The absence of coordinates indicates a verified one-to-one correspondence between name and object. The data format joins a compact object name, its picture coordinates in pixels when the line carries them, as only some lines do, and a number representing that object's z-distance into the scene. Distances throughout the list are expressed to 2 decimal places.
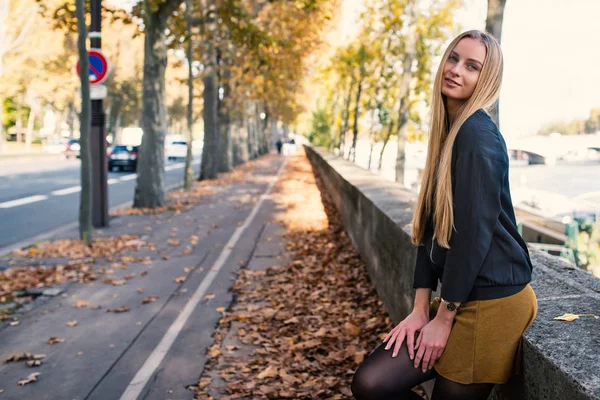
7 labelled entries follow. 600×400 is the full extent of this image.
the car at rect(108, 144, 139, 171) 36.53
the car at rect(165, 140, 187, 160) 52.97
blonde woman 2.26
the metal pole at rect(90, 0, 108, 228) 13.22
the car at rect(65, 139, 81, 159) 49.94
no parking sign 12.47
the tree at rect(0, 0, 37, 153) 44.06
